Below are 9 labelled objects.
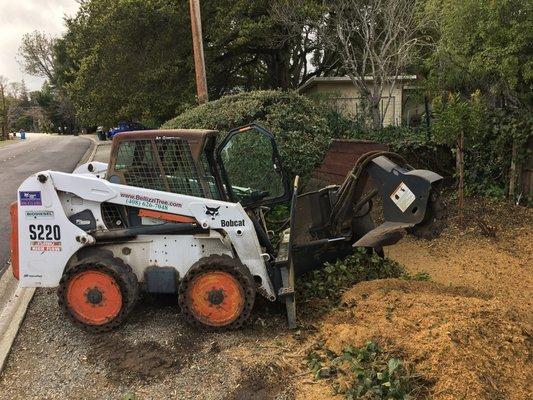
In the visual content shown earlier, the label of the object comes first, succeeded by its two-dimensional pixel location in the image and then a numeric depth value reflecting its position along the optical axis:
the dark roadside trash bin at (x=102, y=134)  44.89
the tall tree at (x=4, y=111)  68.69
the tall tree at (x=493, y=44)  7.92
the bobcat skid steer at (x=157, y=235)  4.71
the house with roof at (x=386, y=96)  17.34
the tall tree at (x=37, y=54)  69.06
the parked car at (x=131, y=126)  26.52
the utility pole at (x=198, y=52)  13.76
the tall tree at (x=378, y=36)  14.48
